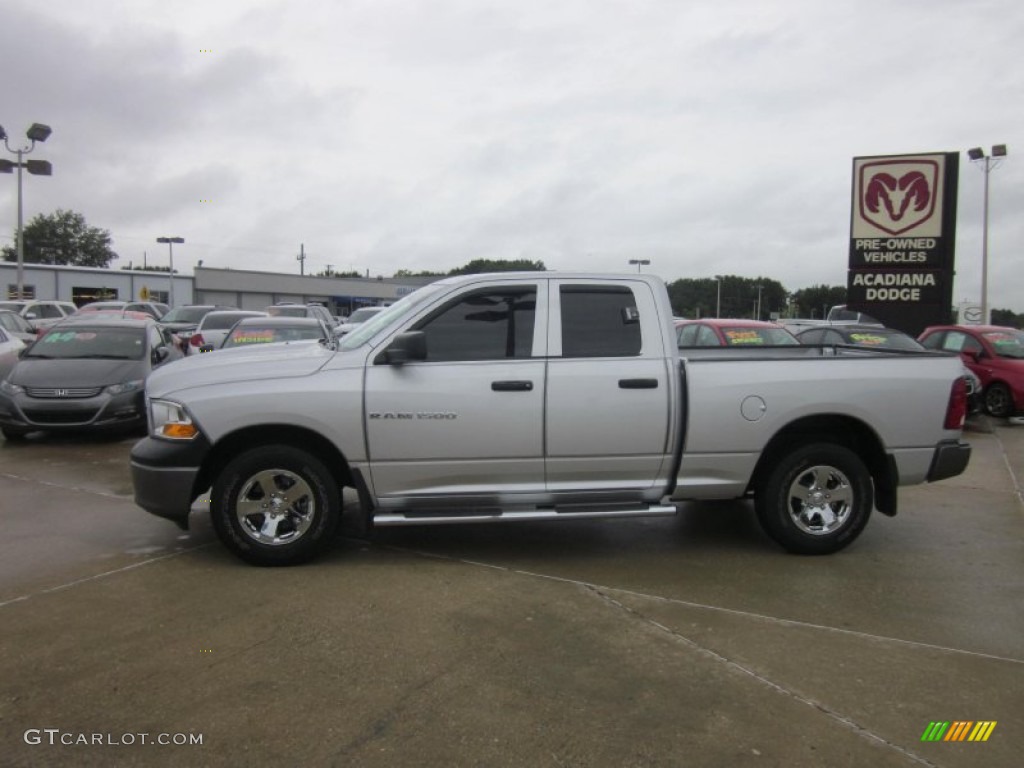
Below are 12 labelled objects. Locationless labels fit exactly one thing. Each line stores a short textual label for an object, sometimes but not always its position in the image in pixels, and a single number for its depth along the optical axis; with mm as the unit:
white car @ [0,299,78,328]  22875
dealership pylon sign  16891
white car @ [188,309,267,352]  15586
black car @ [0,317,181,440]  9359
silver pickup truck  4965
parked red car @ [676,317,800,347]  12499
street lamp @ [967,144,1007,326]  28503
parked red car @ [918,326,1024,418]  13008
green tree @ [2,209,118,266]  82812
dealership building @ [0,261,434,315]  47125
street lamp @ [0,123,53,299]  25734
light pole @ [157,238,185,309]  43312
